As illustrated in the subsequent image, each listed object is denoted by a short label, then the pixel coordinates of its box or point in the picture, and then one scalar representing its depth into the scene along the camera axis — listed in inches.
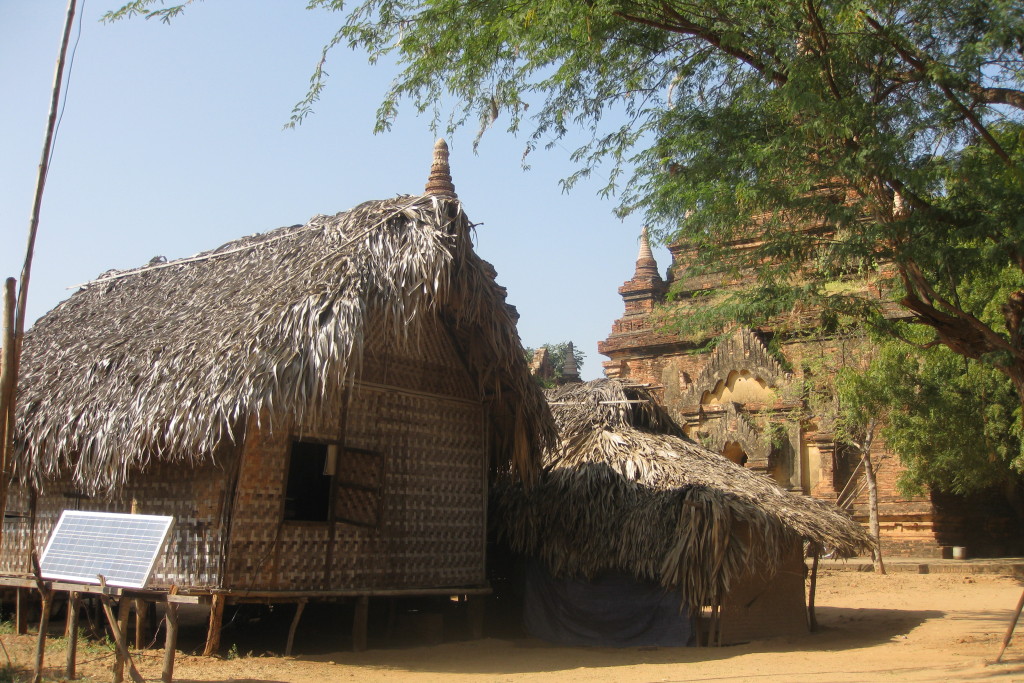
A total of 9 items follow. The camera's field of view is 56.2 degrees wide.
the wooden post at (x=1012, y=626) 283.7
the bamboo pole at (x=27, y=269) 214.7
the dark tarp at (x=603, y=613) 359.3
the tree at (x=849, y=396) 572.1
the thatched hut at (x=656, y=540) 349.7
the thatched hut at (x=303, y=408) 297.1
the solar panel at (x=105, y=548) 222.2
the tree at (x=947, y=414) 547.5
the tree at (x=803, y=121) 309.9
